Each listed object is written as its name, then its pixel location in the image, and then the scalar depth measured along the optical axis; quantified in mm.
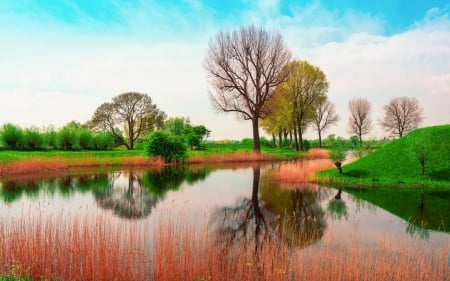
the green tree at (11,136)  45431
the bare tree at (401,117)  76438
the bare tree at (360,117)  79250
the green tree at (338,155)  23602
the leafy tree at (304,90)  57681
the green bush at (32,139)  47094
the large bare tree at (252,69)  46656
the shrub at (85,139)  54812
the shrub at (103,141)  57491
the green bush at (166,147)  39000
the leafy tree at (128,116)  65375
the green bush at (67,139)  51875
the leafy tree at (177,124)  81000
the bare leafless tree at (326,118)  72062
